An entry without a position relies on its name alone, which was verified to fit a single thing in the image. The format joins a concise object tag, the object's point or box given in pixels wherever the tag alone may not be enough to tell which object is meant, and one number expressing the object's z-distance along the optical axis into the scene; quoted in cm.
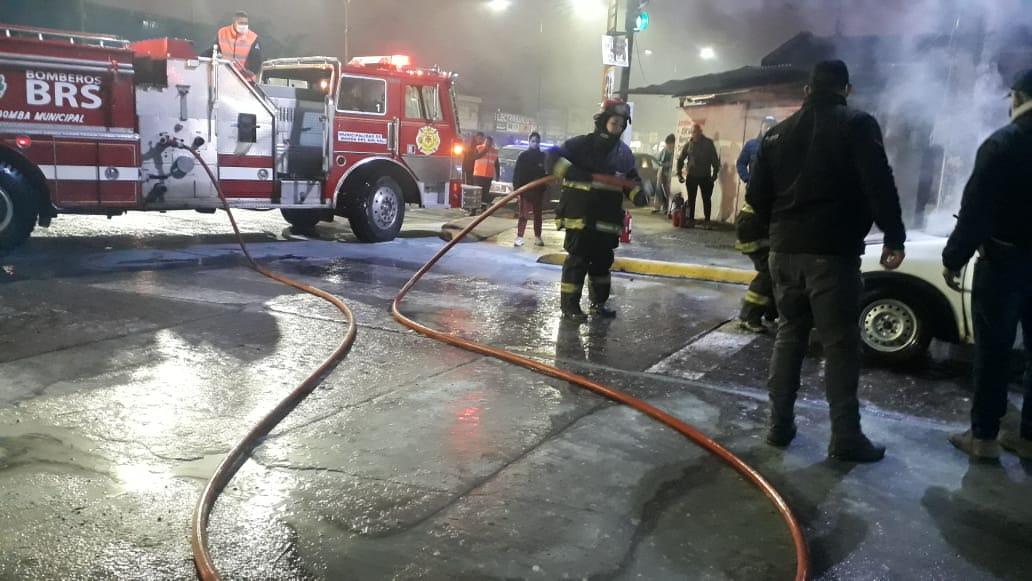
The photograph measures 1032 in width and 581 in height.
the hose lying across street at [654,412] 303
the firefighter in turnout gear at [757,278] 568
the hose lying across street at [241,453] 271
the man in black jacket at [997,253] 371
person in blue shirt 837
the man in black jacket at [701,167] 1380
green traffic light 1403
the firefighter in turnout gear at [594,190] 641
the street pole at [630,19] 1374
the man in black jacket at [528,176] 1155
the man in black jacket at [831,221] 365
